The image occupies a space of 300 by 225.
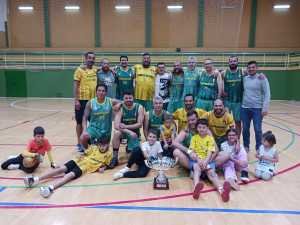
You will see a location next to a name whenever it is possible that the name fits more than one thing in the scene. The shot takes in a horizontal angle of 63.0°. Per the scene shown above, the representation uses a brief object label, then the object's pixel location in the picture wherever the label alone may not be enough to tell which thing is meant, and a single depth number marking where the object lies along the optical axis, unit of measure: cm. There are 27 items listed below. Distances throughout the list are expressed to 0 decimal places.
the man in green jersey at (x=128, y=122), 399
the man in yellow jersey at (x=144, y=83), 476
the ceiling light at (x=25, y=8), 1481
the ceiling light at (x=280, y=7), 1409
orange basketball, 358
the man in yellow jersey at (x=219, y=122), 376
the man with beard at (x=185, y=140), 350
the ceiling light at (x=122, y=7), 1463
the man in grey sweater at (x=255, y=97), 412
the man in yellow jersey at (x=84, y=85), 446
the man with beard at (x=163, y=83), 469
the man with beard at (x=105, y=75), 465
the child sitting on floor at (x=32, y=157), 359
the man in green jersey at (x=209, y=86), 429
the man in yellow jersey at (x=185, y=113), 387
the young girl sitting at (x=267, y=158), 343
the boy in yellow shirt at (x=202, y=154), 320
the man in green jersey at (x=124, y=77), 480
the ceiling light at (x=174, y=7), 1434
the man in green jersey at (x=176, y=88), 464
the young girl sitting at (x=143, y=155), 352
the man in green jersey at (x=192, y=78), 454
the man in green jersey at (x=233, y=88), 430
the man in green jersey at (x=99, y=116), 397
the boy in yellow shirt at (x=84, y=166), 319
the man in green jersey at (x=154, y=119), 396
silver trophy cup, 317
